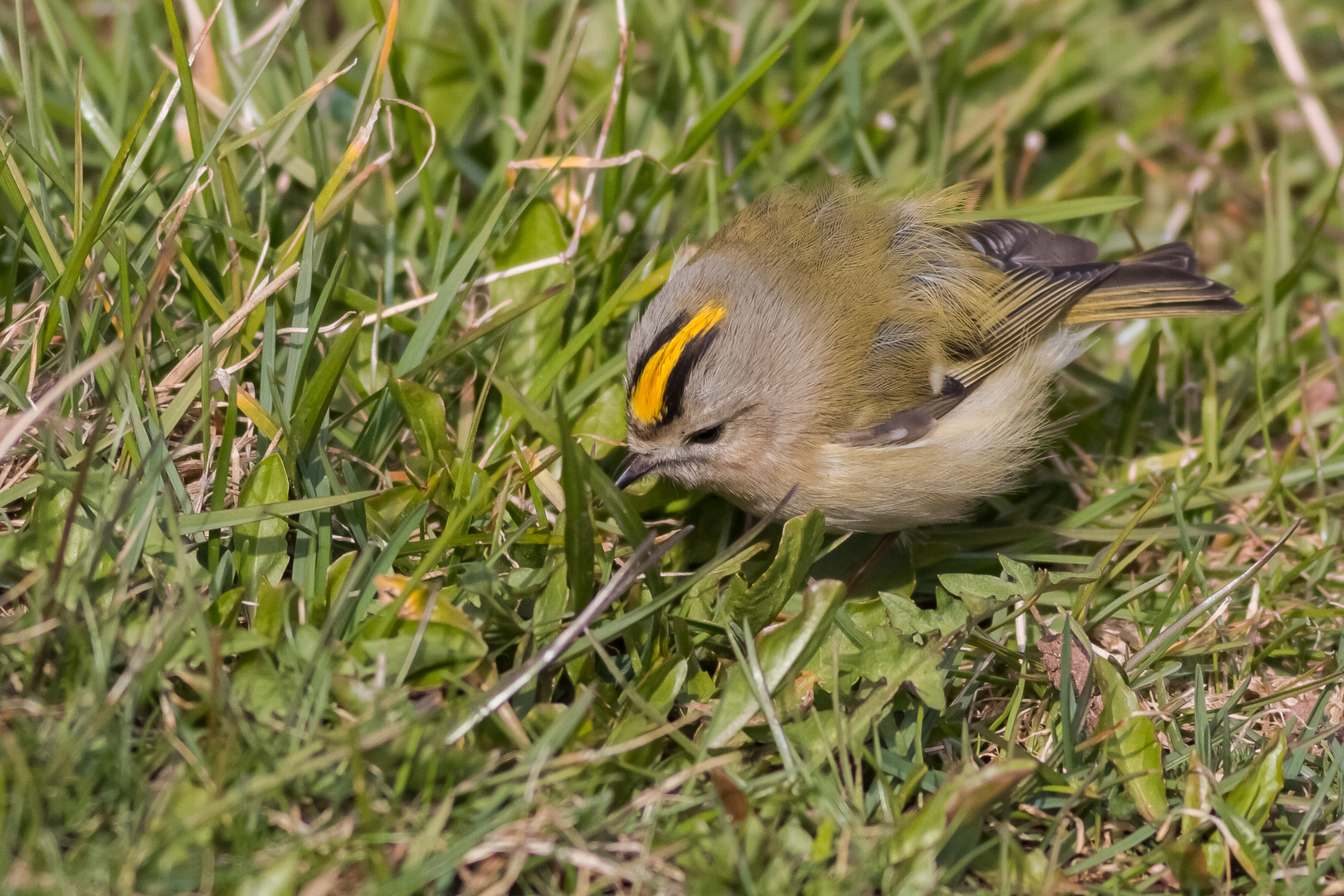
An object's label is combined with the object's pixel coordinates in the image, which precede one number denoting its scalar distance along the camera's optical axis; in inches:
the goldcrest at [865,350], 235.3
